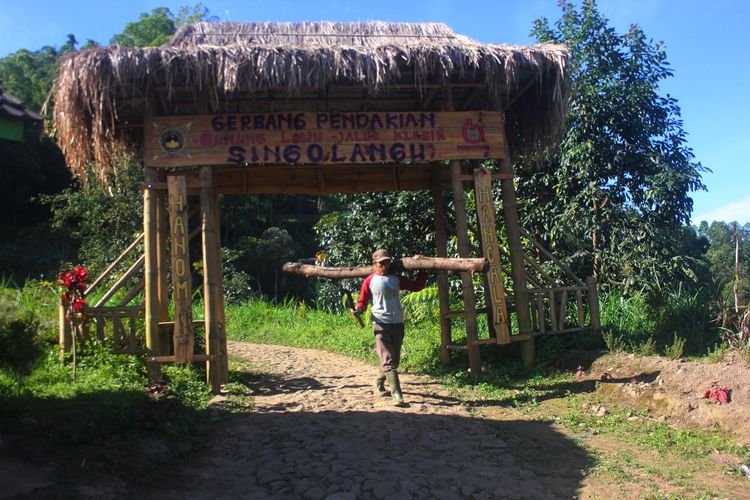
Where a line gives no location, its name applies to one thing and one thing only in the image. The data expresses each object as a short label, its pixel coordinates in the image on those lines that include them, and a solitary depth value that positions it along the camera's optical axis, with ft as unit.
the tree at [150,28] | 94.76
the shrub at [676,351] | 21.11
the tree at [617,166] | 30.45
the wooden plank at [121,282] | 22.74
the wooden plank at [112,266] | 24.35
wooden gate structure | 21.77
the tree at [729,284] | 22.99
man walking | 20.68
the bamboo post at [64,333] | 22.15
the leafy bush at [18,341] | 15.38
